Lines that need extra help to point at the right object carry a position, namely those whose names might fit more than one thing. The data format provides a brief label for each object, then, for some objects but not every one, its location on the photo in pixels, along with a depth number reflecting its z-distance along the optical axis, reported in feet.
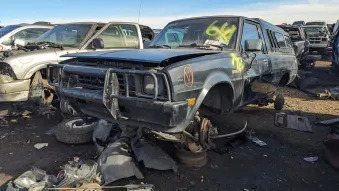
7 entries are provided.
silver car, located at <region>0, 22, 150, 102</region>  17.51
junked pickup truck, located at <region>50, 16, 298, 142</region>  9.84
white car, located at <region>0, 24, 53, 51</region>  27.55
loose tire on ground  14.80
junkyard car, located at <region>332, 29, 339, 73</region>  29.90
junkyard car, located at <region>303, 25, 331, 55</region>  56.03
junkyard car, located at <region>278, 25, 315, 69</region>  38.81
